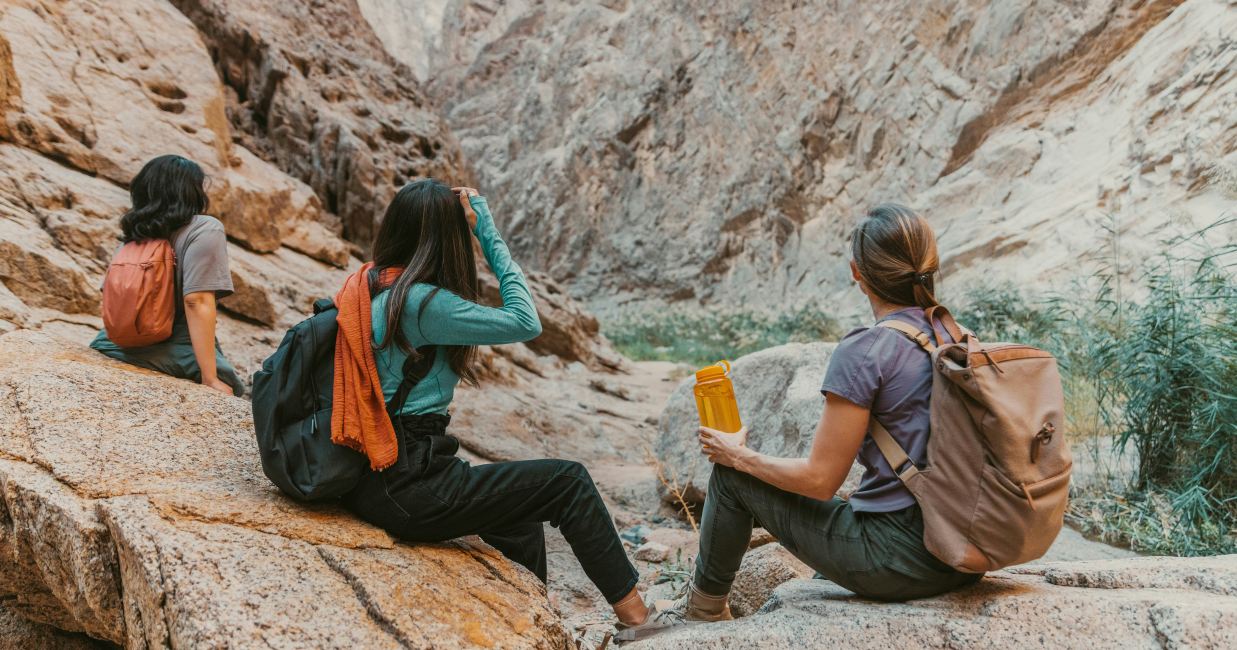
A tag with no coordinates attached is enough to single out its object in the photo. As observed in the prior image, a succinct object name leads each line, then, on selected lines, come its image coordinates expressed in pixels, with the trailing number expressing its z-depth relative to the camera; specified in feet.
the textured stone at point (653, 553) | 11.53
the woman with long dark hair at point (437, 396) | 6.26
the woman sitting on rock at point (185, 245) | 9.11
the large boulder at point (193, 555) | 4.86
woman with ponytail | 5.64
